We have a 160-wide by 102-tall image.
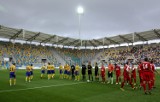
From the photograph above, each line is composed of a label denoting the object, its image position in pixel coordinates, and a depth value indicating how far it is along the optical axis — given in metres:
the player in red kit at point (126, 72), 11.08
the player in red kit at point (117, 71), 12.83
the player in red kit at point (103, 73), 13.75
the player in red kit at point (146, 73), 8.79
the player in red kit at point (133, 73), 11.54
